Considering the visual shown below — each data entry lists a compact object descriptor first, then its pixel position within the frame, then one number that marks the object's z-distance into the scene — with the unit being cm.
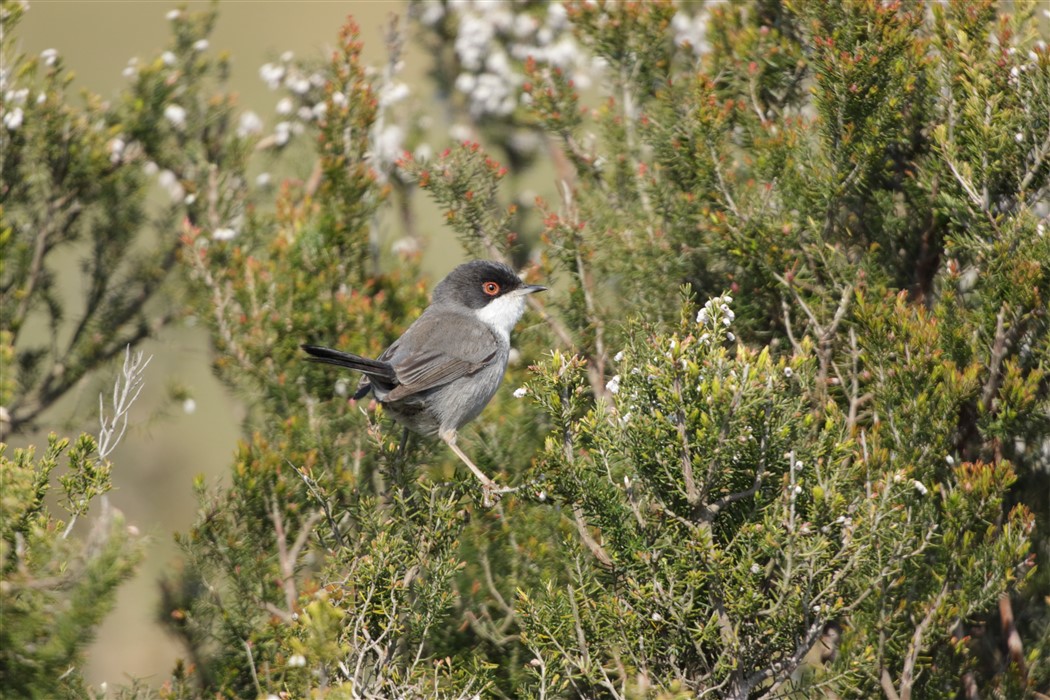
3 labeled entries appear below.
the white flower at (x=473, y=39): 1317
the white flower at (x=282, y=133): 1153
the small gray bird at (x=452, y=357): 799
